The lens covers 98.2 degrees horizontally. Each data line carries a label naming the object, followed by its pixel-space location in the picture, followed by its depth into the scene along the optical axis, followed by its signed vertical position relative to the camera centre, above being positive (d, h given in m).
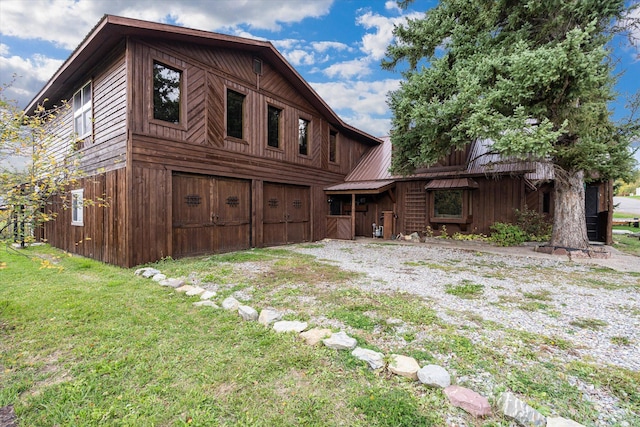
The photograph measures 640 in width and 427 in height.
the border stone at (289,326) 2.89 -1.22
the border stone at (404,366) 2.13 -1.22
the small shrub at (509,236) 9.35 -0.81
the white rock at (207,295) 3.96 -1.21
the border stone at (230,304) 3.54 -1.20
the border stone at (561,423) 1.58 -1.21
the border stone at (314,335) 2.66 -1.22
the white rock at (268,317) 3.12 -1.21
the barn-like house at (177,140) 6.11 +1.92
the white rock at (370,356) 2.27 -1.23
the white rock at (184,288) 4.27 -1.21
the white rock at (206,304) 3.63 -1.23
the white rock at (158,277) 4.96 -1.20
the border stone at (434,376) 2.02 -1.22
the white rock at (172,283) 4.50 -1.19
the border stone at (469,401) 1.78 -1.25
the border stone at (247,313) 3.21 -1.19
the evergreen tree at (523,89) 6.01 +2.92
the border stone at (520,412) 1.66 -1.24
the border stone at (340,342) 2.53 -1.21
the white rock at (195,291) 4.07 -1.20
